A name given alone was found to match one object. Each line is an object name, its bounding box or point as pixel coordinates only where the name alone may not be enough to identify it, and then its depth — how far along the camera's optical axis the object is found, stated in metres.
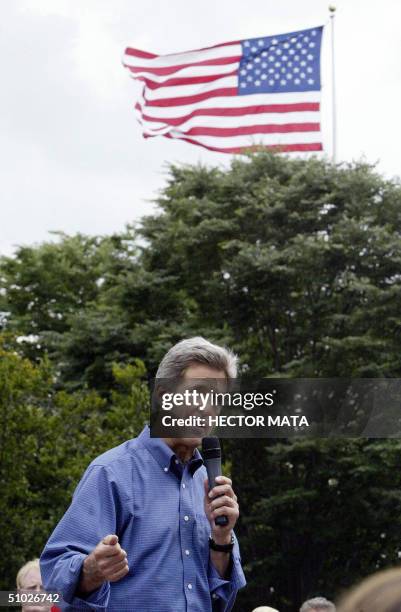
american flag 21.33
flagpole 25.78
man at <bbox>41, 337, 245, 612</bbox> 2.93
